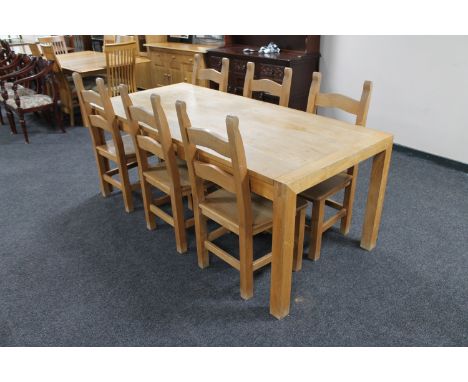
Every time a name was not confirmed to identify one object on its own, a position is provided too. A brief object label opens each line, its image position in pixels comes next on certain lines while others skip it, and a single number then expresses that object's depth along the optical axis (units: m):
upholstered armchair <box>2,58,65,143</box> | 4.05
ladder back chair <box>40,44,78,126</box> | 4.21
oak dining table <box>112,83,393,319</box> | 1.62
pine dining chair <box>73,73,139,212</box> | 2.43
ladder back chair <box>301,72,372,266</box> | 2.09
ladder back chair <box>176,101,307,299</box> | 1.63
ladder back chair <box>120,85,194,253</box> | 2.02
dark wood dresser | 3.81
